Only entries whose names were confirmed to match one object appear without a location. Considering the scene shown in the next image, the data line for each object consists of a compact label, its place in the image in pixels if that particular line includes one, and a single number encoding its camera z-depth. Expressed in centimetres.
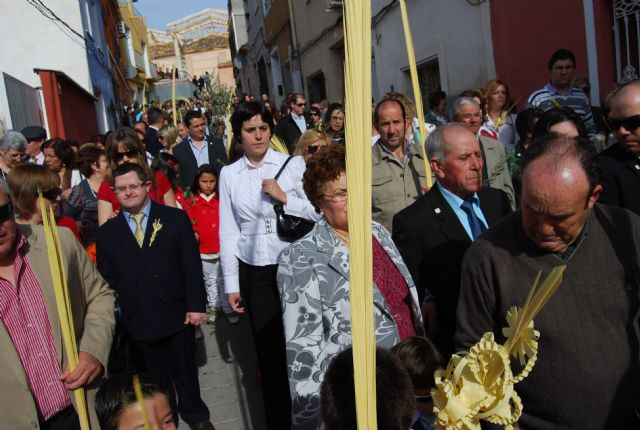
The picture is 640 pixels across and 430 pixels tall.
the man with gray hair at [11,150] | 629
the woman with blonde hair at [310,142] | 518
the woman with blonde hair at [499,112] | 641
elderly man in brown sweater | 200
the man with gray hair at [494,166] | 371
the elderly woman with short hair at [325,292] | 249
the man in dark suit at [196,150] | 755
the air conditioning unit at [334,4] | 1427
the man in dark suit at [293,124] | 920
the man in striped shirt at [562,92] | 578
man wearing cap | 767
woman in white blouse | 365
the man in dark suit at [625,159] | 294
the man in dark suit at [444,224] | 299
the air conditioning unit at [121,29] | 3051
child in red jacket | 635
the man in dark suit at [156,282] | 388
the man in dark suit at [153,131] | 955
